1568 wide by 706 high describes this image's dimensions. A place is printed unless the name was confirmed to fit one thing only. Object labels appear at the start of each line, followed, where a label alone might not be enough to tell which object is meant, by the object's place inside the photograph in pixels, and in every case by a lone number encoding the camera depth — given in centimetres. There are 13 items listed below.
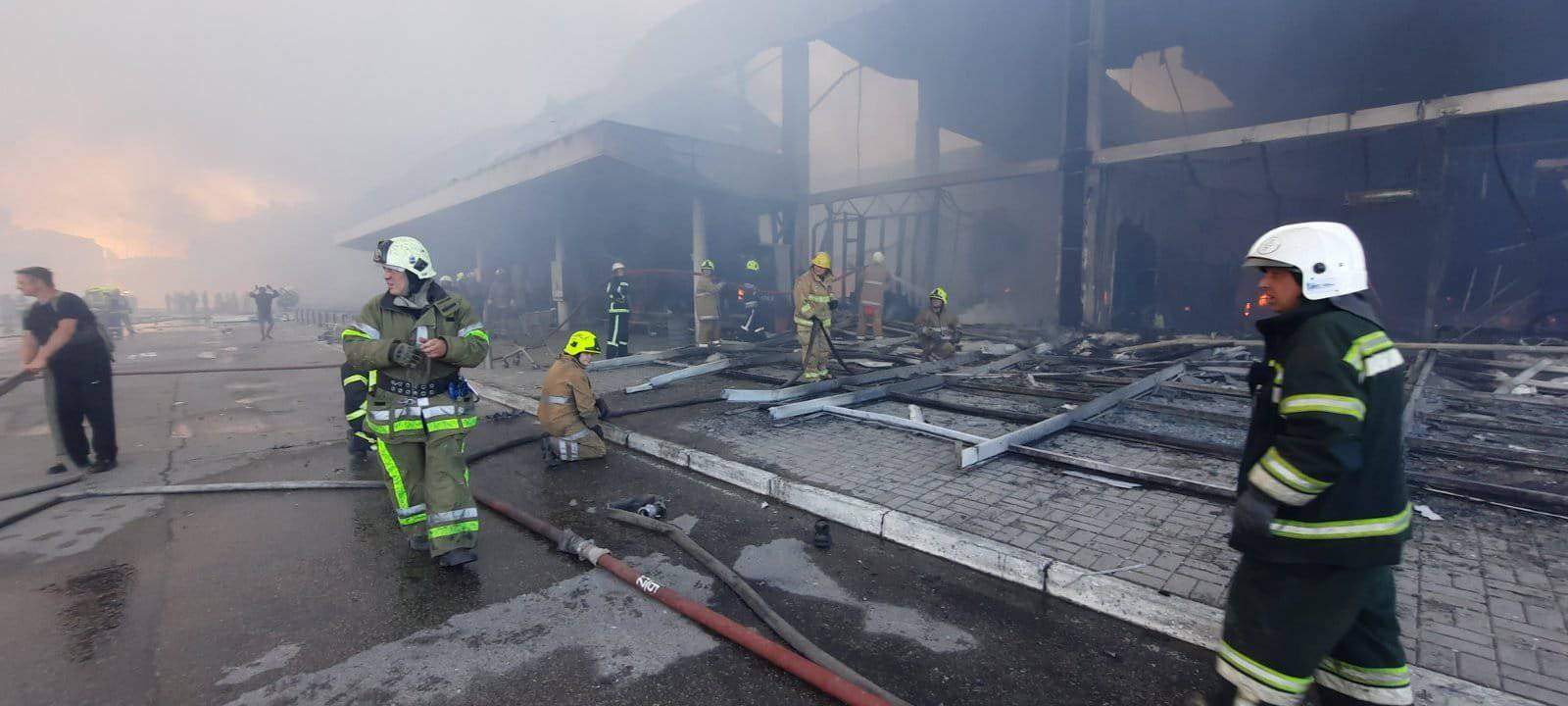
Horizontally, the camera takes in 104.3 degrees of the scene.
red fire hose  229
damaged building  1310
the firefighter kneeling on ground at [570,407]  539
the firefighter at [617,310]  1104
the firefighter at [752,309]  1362
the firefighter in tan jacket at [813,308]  841
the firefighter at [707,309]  1225
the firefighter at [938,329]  1030
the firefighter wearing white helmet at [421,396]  350
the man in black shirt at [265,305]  1861
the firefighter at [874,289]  1361
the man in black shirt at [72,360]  543
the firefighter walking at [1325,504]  175
